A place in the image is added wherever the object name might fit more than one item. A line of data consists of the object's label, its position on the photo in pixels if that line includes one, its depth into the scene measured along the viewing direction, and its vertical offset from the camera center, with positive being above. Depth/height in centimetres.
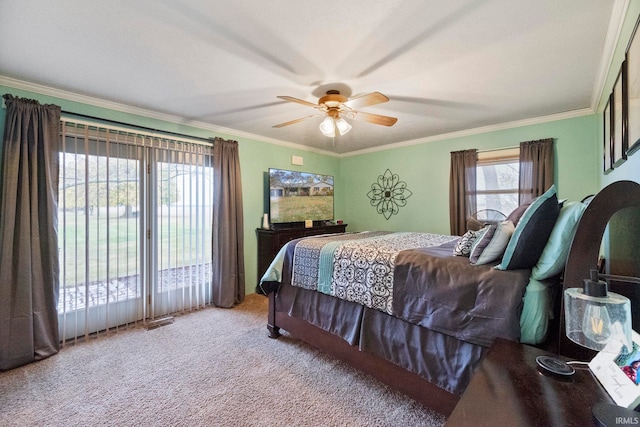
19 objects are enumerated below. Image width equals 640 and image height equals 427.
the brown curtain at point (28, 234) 222 -20
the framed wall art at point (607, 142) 216 +56
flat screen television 420 +21
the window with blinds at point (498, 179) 360 +39
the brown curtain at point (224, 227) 358 -24
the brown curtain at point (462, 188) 383 +28
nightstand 75 -58
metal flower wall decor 464 +26
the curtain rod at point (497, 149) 354 +80
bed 139 -56
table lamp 72 -32
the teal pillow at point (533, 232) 141 -13
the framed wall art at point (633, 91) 136 +63
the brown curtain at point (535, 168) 323 +49
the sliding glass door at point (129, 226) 262 -18
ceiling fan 250 +94
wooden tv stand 398 -44
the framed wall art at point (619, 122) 164 +56
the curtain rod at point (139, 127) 265 +92
